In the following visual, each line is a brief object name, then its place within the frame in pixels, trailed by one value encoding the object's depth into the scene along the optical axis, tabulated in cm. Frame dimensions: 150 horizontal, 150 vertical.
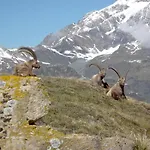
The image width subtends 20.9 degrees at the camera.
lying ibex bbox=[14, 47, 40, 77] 2603
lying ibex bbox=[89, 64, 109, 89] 3459
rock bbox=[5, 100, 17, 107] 1103
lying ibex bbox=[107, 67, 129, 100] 2619
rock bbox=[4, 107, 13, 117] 1073
